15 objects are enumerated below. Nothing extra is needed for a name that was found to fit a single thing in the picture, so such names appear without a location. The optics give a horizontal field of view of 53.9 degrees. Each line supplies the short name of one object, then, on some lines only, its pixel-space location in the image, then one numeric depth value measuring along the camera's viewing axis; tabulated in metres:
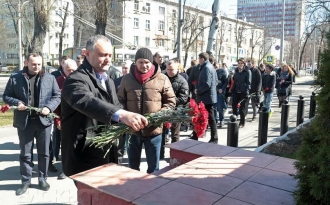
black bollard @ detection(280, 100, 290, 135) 7.63
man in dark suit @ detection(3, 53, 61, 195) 4.54
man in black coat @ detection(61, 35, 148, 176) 2.43
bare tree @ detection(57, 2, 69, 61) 36.03
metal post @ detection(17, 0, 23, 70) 22.23
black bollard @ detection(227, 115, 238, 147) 5.38
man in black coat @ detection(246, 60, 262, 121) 10.16
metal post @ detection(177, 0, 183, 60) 14.95
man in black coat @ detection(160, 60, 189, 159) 6.17
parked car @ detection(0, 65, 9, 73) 46.75
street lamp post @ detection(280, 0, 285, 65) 23.48
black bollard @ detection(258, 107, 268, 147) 6.43
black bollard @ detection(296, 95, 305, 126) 8.81
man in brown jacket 3.95
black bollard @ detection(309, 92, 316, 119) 9.61
